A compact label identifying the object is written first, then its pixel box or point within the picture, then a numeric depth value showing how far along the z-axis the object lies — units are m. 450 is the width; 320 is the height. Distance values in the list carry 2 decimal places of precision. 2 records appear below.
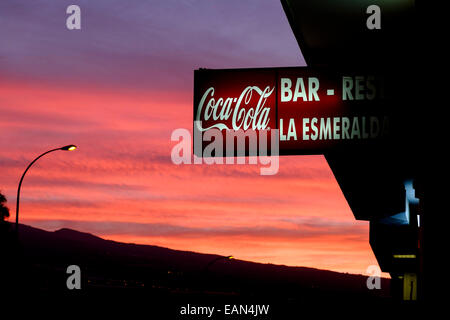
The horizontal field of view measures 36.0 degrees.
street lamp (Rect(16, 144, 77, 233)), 24.64
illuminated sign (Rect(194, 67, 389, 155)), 9.44
